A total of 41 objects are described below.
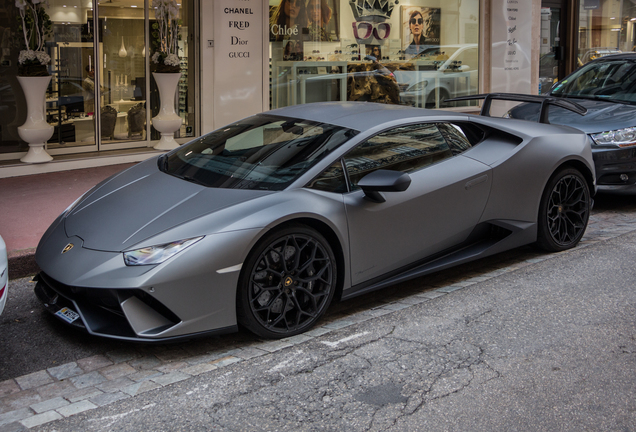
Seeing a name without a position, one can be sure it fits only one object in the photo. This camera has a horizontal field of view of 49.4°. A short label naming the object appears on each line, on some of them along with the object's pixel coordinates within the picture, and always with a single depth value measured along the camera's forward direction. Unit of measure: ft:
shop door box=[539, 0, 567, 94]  55.88
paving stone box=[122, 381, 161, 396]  11.34
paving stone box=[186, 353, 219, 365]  12.55
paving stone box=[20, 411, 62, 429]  10.33
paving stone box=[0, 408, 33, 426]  10.46
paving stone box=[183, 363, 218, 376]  12.06
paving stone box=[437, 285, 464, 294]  16.41
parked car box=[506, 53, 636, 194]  23.98
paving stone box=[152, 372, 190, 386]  11.68
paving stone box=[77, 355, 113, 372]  12.46
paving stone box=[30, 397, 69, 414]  10.86
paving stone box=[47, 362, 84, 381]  12.18
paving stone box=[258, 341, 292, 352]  12.94
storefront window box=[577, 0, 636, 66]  58.65
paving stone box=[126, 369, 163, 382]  11.92
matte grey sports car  12.07
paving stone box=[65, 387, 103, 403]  11.23
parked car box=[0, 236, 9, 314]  11.50
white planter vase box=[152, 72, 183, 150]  33.83
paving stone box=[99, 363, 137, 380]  12.10
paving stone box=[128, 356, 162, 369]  12.44
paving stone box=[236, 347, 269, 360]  12.69
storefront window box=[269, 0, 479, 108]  39.01
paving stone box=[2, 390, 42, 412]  11.02
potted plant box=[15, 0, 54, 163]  29.12
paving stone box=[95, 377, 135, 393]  11.53
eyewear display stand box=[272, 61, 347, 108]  38.70
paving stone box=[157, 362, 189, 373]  12.23
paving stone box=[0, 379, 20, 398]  11.53
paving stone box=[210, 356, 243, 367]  12.37
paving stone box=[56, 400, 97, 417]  10.67
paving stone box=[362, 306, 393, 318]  14.88
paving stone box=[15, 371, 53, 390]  11.87
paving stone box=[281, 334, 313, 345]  13.25
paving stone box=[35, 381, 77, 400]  11.46
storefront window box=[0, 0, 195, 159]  30.89
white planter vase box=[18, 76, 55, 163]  29.25
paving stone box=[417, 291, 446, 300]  15.98
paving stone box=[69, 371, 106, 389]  11.80
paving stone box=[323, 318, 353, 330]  14.11
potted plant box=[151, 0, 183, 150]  33.60
